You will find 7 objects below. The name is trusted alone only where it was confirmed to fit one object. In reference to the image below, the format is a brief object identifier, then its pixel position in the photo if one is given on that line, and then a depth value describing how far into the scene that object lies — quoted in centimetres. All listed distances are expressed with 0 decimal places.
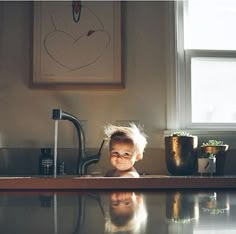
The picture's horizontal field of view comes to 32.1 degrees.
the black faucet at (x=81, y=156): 192
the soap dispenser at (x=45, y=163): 193
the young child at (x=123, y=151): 181
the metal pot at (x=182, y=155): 193
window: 220
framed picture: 211
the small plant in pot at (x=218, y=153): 194
